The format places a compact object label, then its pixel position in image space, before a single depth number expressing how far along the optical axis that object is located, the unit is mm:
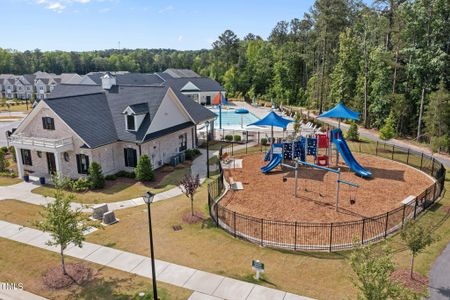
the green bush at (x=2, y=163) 30266
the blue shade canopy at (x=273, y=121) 31031
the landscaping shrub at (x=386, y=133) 35875
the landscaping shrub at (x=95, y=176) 25281
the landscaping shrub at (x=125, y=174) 27808
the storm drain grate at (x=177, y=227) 18622
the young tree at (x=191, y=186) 19688
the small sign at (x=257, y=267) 13703
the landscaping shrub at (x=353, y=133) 39272
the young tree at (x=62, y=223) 13844
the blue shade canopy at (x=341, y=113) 29922
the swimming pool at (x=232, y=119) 52556
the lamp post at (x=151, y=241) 11633
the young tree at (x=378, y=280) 9797
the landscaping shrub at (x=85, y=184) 24941
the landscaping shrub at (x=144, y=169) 26484
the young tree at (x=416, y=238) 13336
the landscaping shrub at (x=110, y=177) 27453
